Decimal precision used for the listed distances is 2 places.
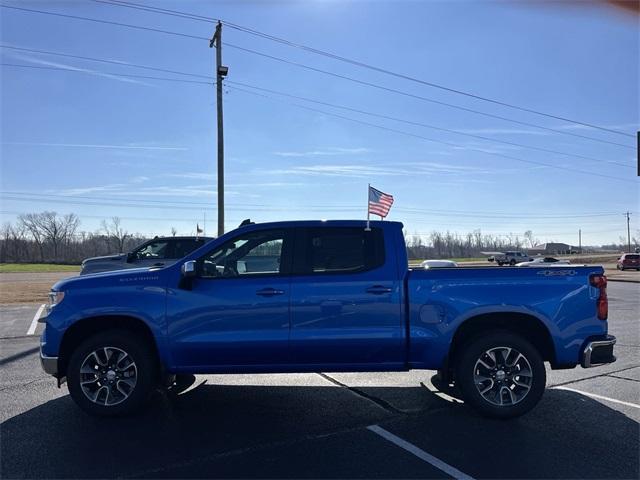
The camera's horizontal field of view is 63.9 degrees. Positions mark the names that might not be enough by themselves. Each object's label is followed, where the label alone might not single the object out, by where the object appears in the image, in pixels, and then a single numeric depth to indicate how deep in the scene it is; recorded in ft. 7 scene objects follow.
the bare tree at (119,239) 282.11
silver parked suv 43.96
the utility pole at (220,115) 60.34
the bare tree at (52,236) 325.21
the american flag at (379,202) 24.30
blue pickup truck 16.93
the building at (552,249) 409.69
